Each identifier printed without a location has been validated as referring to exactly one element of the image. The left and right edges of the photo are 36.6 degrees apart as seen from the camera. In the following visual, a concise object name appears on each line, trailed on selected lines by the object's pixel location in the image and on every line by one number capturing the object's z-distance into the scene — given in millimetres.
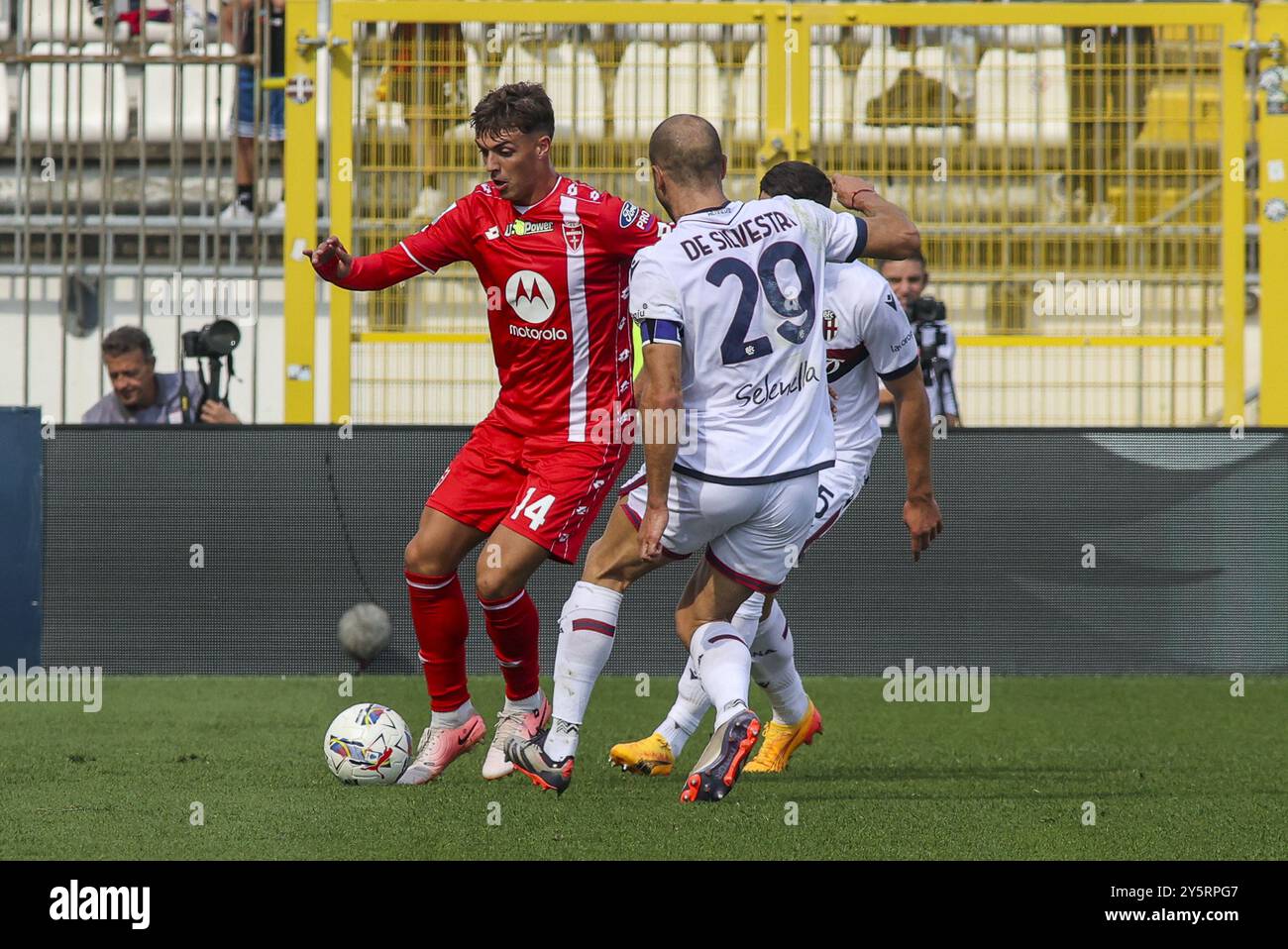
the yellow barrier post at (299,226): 10516
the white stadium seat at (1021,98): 10586
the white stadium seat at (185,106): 11031
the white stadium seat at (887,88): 10562
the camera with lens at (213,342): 10180
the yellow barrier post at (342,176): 10547
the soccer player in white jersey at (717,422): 5625
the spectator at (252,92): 10711
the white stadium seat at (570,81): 10523
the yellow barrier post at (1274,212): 10570
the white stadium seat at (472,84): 10516
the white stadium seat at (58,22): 10797
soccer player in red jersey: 6438
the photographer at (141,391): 10141
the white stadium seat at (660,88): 10492
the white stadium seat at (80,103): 10977
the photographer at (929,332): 9711
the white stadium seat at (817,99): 10555
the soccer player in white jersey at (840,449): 6312
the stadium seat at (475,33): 10555
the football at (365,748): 6207
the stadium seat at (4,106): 13508
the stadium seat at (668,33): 10562
